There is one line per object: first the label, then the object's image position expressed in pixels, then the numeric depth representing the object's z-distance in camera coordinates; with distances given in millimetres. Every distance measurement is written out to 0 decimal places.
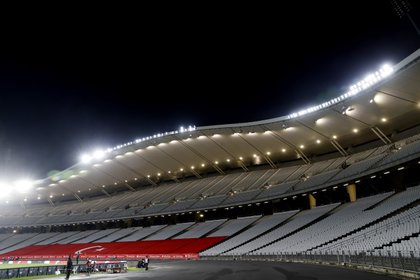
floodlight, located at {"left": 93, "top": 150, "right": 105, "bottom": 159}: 53331
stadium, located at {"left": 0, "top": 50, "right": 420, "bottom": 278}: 27348
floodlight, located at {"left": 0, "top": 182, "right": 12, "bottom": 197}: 70056
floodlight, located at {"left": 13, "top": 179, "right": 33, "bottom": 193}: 66806
